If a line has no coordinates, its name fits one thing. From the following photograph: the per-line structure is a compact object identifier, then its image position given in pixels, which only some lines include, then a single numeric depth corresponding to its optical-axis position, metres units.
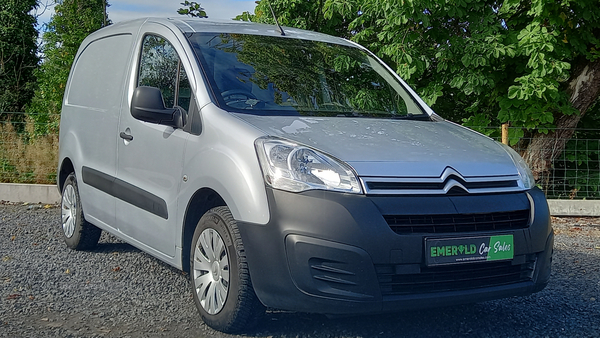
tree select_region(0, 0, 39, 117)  21.42
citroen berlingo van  3.40
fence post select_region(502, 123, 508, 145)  9.48
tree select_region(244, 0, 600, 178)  9.23
